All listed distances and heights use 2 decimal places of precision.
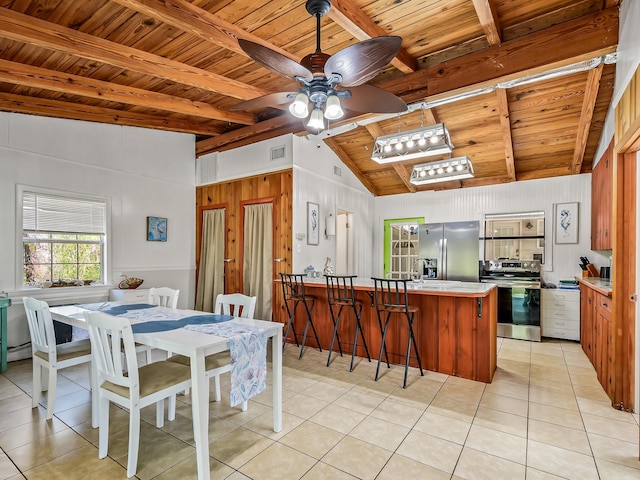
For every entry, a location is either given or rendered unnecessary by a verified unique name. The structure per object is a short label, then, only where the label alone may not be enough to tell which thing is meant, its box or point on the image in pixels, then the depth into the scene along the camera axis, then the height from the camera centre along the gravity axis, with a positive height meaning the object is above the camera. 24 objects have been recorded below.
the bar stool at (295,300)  4.20 -0.76
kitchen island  3.37 -0.95
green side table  3.62 -0.98
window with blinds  4.16 -0.02
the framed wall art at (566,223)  5.25 +0.23
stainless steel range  4.92 -0.87
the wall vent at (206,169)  5.75 +1.15
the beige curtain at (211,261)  5.69 -0.39
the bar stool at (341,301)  3.77 -0.70
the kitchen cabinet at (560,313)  4.86 -1.07
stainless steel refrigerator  5.57 -0.20
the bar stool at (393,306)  3.33 -0.69
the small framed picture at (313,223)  5.21 +0.22
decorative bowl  4.79 -0.63
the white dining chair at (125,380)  1.94 -0.88
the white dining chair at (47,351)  2.51 -0.88
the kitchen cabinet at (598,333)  3.02 -0.97
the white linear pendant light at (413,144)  3.65 +1.03
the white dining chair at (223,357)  2.38 -0.86
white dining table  1.89 -0.70
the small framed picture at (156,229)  5.25 +0.13
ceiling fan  1.97 +1.02
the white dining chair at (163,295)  3.46 -0.58
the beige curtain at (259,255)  5.13 -0.26
